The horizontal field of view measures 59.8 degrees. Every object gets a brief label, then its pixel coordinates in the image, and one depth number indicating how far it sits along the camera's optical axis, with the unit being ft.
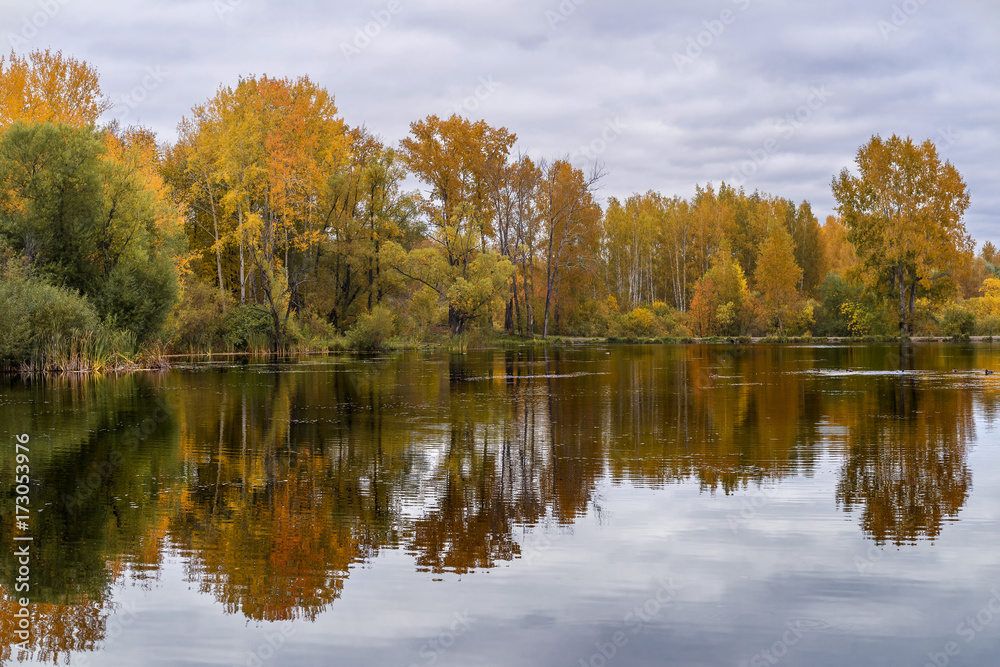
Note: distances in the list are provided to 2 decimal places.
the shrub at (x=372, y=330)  169.07
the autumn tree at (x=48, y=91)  130.93
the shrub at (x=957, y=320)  217.56
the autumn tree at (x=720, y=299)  248.52
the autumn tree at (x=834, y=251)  320.70
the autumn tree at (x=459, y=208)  182.39
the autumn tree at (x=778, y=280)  247.70
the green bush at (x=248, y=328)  148.36
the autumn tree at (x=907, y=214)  203.31
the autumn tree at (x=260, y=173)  151.84
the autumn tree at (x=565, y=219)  221.87
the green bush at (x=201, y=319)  140.01
